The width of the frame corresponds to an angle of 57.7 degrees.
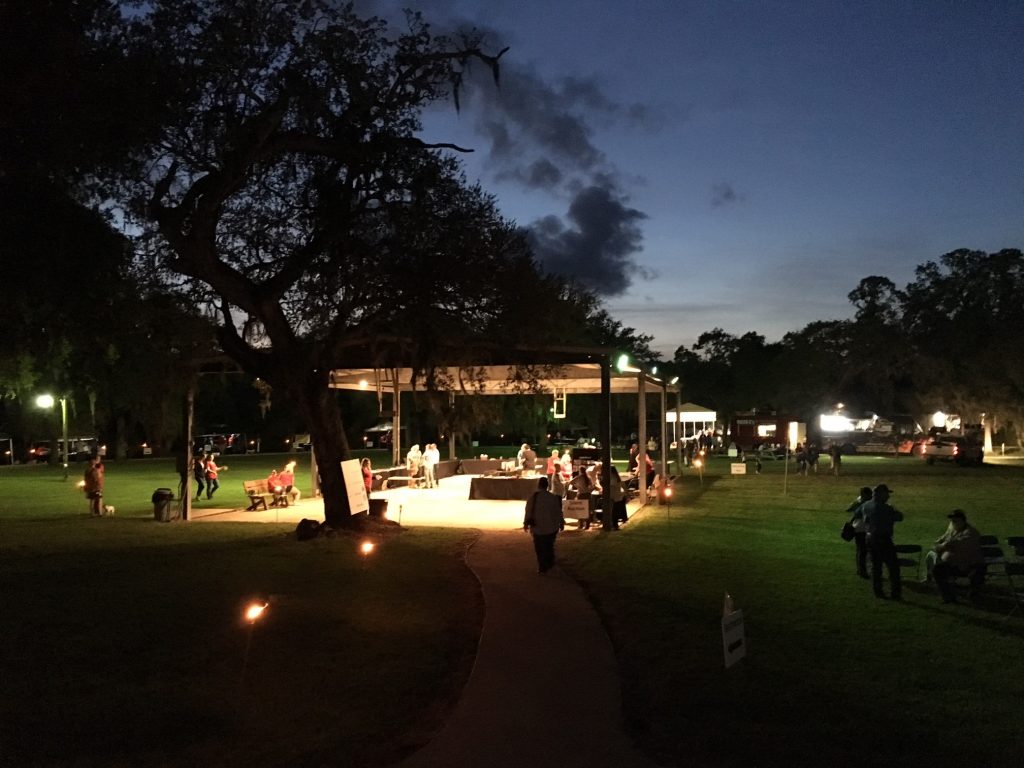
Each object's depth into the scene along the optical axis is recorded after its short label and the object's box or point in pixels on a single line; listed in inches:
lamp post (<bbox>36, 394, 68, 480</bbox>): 1573.6
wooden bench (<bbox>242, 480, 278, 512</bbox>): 932.4
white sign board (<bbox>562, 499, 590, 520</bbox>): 740.6
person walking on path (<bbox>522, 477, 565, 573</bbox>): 515.8
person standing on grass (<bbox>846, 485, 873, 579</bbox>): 495.2
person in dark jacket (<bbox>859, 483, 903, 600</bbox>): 443.8
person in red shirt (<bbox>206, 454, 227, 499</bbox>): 1046.4
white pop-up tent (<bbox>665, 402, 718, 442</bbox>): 1801.2
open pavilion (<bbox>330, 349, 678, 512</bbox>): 745.0
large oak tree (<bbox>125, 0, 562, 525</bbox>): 576.7
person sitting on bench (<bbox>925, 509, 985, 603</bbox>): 442.6
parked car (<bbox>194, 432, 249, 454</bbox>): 2482.8
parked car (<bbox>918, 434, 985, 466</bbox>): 1701.5
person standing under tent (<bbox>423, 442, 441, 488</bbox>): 1134.1
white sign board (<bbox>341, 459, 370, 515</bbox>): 717.3
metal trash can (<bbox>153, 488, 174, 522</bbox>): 833.5
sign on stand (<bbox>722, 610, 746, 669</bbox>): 294.4
